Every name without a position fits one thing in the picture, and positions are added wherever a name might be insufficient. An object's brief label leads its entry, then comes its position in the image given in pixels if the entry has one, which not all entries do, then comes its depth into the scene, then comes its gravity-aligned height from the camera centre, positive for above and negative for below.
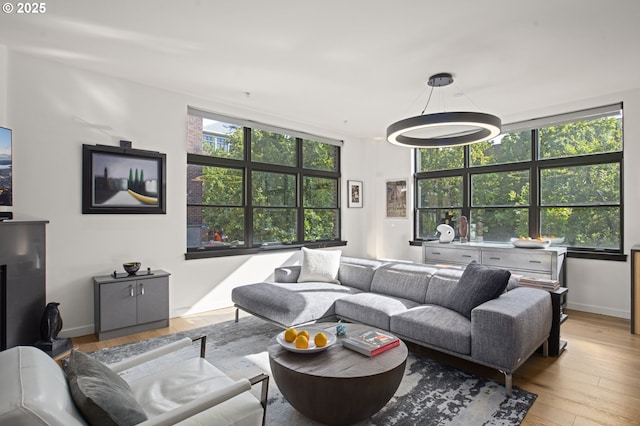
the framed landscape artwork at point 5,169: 3.00 +0.38
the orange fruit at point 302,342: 2.21 -0.82
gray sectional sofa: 2.51 -0.87
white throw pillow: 4.28 -0.67
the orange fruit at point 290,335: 2.32 -0.82
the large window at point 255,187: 4.59 +0.38
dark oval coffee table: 1.93 -0.96
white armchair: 1.02 -0.74
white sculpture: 5.52 -0.30
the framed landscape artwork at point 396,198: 6.44 +0.28
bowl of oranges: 2.21 -0.85
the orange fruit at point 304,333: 2.31 -0.80
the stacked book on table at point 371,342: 2.23 -0.87
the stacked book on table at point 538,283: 3.28 -0.69
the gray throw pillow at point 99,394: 1.19 -0.66
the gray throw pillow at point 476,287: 2.86 -0.62
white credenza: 4.33 -0.60
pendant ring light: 2.87 +0.78
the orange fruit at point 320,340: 2.24 -0.82
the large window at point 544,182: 4.42 +0.45
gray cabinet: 3.49 -0.95
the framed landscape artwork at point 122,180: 3.66 +0.36
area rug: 2.16 -1.27
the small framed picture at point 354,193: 6.46 +0.38
